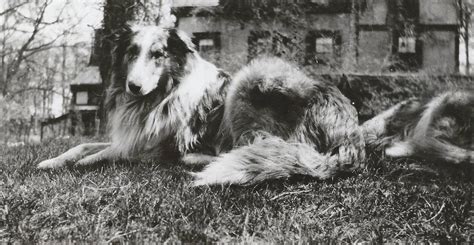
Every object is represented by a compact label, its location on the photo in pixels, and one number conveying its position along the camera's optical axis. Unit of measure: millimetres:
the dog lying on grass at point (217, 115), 2395
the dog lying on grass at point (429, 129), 2787
